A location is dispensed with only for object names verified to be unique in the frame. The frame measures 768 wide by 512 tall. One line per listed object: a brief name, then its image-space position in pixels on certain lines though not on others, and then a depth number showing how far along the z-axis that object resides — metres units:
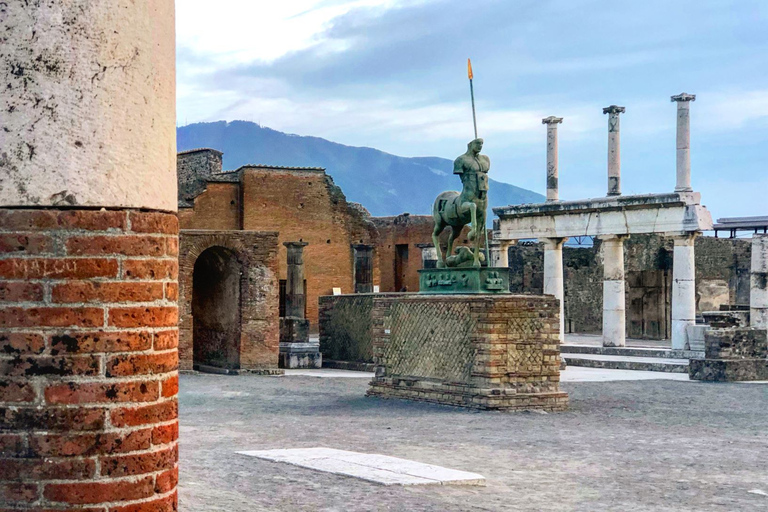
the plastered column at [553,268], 26.88
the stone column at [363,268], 29.38
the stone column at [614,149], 27.00
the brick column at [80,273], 3.07
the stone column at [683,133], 25.00
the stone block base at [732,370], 17.59
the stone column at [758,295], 23.09
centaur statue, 13.38
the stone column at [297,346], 20.19
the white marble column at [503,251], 28.02
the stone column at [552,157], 29.06
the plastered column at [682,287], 24.16
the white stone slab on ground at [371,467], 7.18
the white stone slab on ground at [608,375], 18.13
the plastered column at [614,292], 25.72
